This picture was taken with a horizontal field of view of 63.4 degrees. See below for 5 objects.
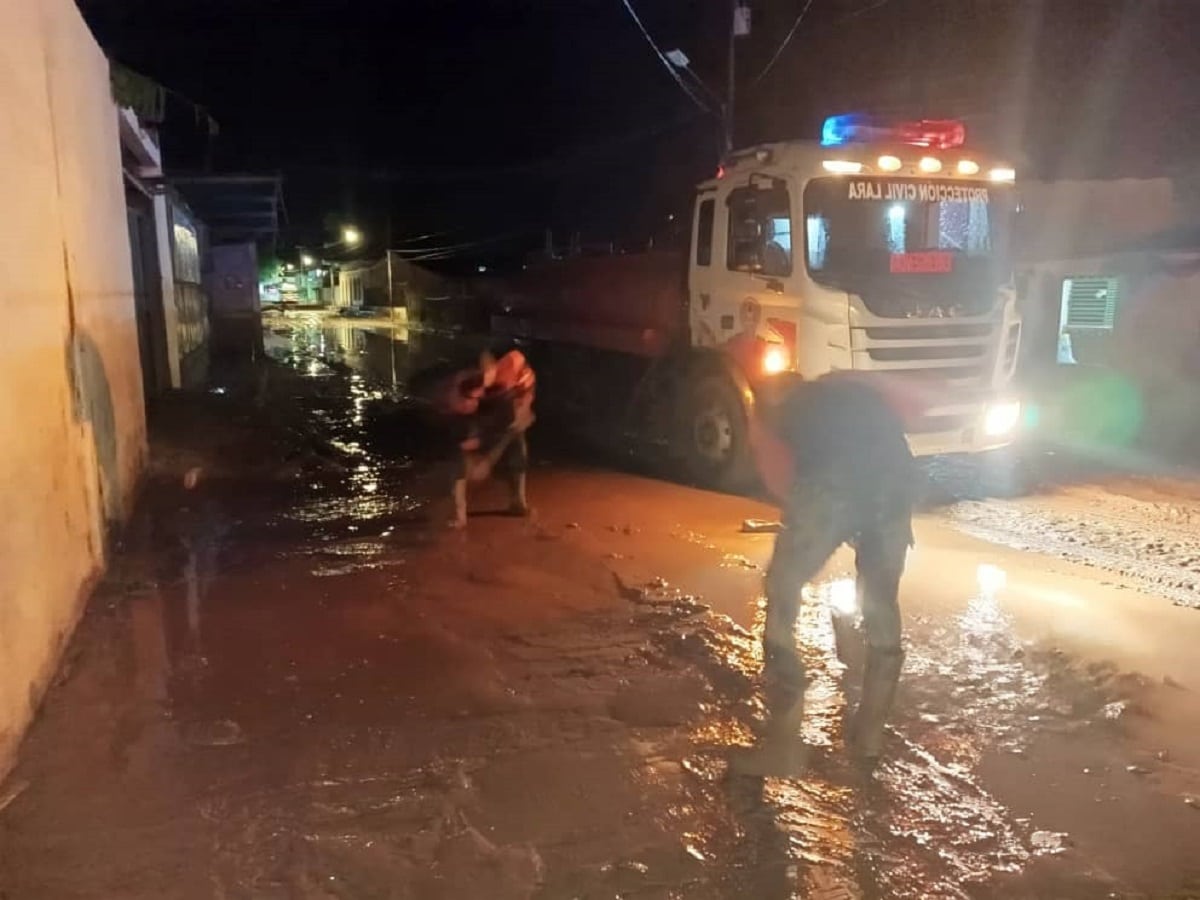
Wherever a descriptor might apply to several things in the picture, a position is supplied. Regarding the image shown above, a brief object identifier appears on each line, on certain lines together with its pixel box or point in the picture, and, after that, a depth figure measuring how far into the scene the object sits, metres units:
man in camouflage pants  4.32
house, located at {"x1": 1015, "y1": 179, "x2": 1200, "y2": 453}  13.53
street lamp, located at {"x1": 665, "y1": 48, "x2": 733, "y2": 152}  15.65
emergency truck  7.83
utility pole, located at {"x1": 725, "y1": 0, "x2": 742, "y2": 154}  15.53
